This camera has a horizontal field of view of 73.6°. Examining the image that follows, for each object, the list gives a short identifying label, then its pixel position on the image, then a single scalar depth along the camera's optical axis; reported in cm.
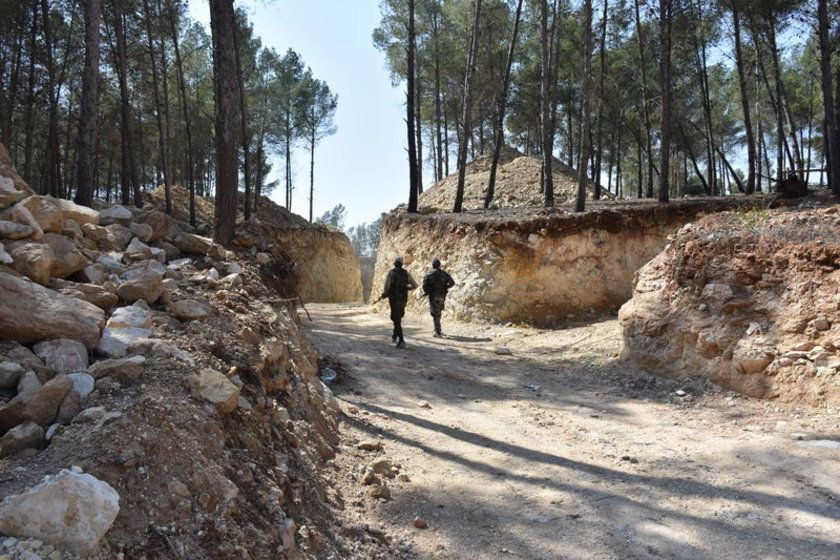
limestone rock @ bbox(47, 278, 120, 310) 380
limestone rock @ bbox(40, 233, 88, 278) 406
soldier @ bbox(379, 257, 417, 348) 1077
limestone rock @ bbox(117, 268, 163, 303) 415
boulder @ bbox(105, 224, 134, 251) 534
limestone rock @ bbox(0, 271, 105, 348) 307
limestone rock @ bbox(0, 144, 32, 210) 451
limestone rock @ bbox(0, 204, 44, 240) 411
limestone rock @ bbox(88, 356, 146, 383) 296
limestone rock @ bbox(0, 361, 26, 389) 272
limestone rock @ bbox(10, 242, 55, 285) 364
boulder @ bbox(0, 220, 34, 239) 390
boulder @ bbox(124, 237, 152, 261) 516
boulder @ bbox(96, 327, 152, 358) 332
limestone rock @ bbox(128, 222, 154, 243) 573
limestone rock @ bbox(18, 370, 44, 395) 267
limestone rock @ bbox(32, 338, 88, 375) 297
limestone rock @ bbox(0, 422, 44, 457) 237
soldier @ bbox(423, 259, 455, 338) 1188
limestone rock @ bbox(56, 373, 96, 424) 265
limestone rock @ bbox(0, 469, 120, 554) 195
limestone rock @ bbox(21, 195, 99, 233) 449
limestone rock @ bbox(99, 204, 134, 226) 574
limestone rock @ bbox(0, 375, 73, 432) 253
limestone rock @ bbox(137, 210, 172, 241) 603
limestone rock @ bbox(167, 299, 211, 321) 423
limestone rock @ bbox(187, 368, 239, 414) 327
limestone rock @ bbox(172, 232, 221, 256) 605
